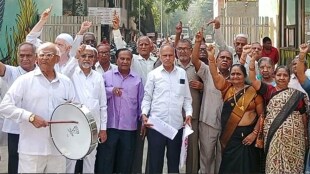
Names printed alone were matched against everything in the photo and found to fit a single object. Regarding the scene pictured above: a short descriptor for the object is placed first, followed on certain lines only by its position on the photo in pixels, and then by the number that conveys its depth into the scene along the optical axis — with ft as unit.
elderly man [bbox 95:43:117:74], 19.69
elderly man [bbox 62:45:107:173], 17.56
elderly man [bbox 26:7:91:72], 19.02
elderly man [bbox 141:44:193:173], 17.85
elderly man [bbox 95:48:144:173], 18.38
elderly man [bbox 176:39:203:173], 19.16
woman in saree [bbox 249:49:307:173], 16.89
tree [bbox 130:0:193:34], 145.79
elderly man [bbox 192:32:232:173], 18.92
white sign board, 43.19
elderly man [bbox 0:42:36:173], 16.76
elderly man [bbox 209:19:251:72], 24.02
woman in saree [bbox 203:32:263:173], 17.79
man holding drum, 14.10
